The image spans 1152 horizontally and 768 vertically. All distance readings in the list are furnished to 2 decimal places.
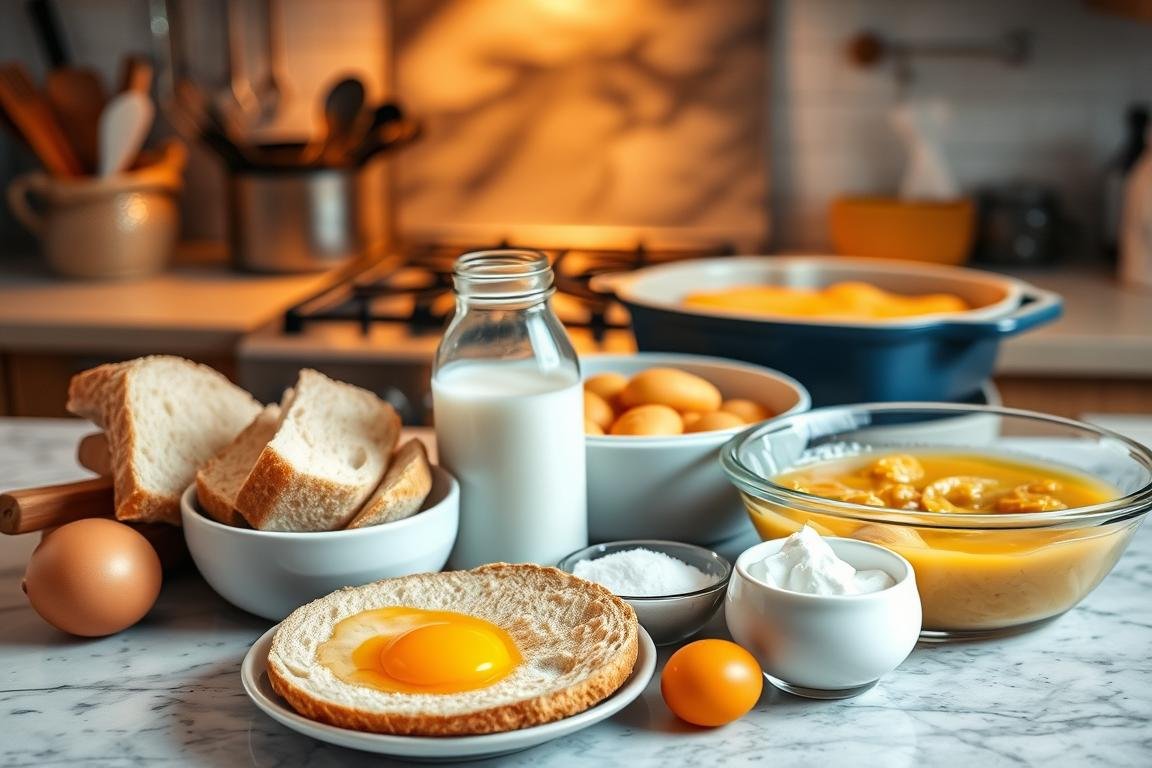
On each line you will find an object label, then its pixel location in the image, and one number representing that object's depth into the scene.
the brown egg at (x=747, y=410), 1.16
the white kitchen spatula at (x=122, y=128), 2.46
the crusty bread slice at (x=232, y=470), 0.96
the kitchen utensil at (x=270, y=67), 2.83
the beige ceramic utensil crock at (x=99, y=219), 2.51
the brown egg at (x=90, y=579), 0.92
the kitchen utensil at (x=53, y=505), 1.00
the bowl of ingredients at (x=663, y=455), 1.06
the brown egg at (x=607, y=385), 1.18
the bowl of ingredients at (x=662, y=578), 0.91
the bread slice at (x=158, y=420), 1.01
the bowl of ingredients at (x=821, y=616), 0.82
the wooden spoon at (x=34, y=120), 2.51
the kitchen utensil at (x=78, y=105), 2.62
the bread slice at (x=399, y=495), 0.94
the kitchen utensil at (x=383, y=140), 2.53
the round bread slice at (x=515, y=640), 0.76
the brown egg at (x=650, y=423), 1.08
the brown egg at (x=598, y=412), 1.13
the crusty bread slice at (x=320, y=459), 0.92
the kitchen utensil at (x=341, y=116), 2.60
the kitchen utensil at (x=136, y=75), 2.64
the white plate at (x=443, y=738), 0.74
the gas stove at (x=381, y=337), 2.07
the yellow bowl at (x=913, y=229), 2.53
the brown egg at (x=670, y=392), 1.14
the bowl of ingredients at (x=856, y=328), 1.37
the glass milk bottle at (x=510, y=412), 0.97
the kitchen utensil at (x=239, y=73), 2.83
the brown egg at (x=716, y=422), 1.10
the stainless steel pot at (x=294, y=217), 2.52
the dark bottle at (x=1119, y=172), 2.55
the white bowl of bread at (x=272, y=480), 0.92
